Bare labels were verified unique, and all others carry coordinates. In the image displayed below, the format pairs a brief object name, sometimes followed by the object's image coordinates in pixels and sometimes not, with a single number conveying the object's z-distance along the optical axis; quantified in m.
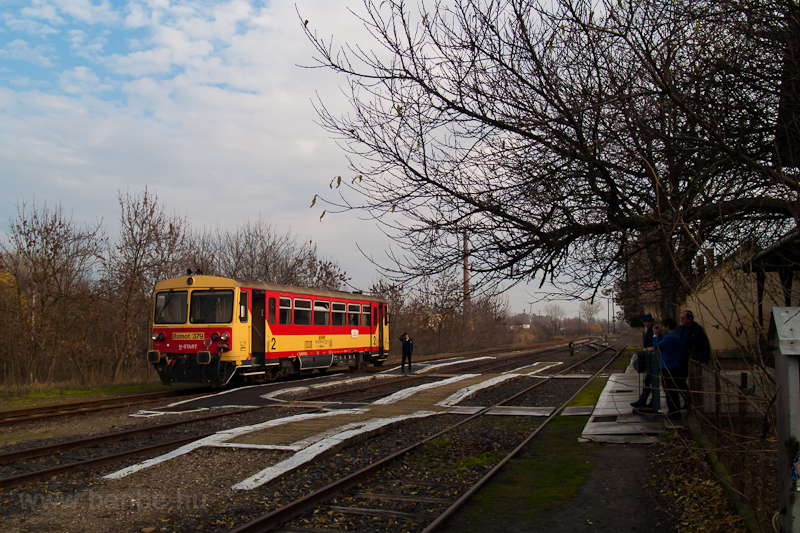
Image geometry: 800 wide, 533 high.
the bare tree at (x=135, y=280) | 20.67
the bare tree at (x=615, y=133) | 5.73
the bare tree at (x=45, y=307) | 19.03
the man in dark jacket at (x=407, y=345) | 21.89
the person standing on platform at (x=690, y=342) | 8.38
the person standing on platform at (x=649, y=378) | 9.63
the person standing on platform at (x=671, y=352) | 8.30
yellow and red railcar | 15.62
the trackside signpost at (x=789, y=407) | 2.93
